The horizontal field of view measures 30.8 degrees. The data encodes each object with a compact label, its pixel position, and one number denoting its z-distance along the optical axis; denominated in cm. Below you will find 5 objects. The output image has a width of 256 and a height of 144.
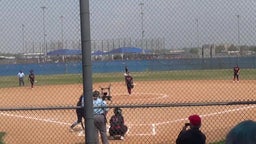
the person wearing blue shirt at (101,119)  1032
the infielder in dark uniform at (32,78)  3531
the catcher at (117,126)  1254
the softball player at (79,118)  1277
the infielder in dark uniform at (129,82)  2709
